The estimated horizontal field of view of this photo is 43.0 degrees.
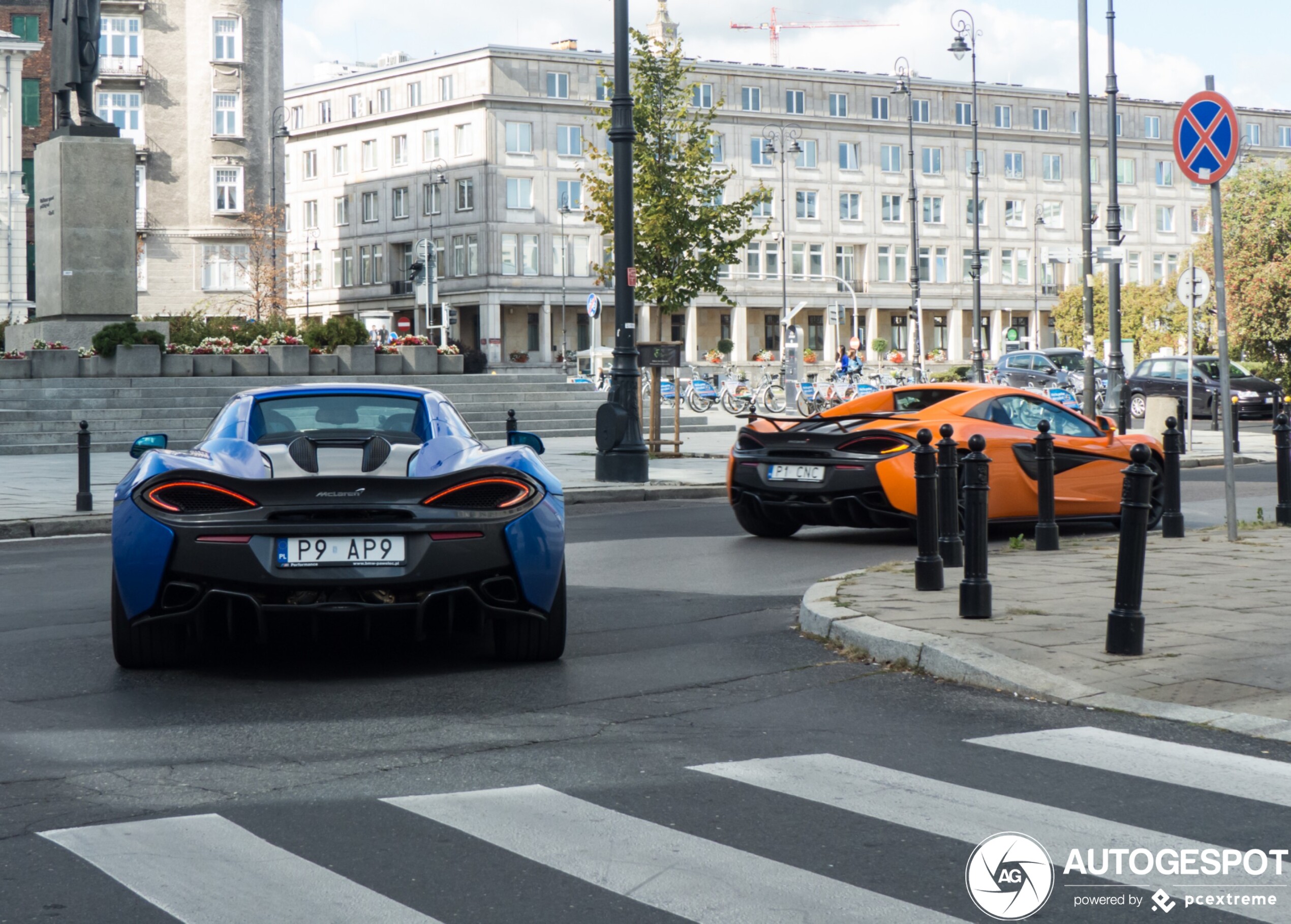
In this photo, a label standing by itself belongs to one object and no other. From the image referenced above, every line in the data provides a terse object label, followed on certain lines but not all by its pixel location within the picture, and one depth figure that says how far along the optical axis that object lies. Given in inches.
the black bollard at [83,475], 591.5
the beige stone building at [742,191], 3558.1
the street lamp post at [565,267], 3408.0
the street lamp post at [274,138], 2733.8
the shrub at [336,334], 1222.9
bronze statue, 1107.9
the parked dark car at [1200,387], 1465.3
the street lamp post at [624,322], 737.6
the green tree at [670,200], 1133.1
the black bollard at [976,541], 304.7
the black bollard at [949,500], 376.2
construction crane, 5807.1
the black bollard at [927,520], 349.7
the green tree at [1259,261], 1856.5
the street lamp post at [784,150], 3457.2
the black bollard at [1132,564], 267.4
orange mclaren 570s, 476.7
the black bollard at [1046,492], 442.0
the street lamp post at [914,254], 2372.0
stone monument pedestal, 1100.5
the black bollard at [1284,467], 518.9
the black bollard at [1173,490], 483.8
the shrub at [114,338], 1109.1
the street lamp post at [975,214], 1937.7
